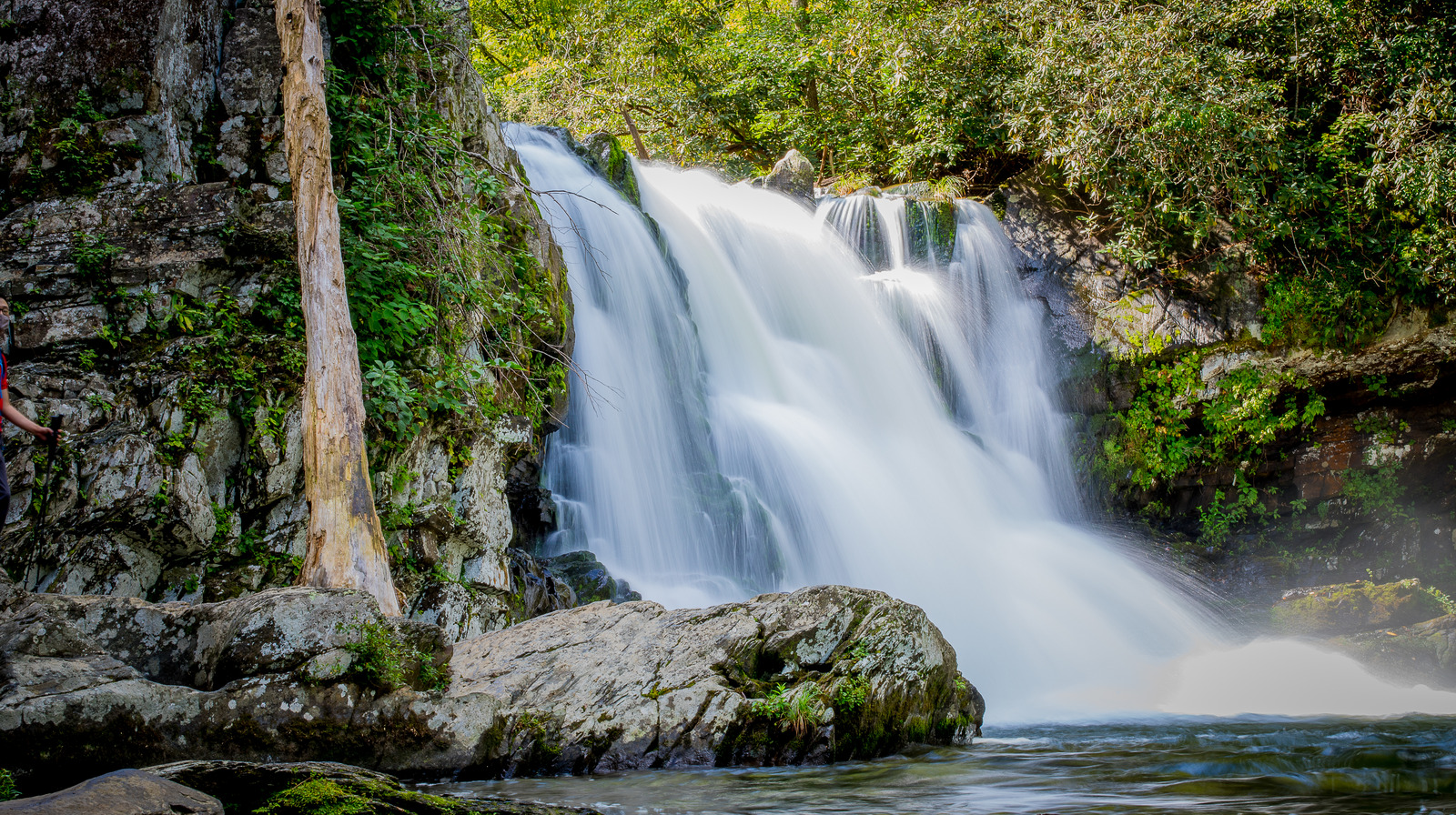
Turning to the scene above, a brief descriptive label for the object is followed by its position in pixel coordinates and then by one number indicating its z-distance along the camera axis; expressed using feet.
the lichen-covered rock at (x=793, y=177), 53.16
